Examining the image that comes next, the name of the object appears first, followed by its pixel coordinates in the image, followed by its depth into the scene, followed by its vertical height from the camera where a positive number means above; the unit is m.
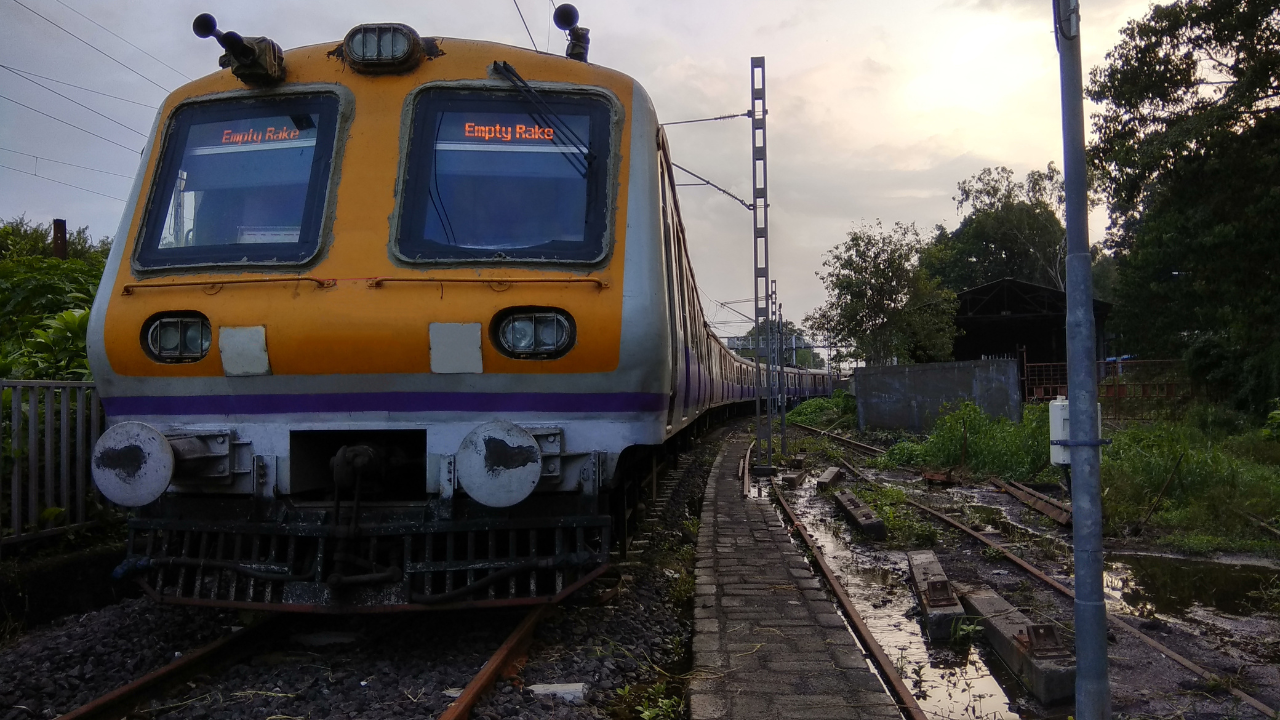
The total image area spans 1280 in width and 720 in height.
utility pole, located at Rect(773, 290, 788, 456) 14.35 -0.14
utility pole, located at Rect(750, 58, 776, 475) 12.87 +2.28
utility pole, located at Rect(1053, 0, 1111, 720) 3.19 -0.17
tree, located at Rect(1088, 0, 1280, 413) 14.29 +3.89
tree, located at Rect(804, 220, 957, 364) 28.55 +2.70
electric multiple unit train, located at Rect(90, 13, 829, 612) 3.96 +0.28
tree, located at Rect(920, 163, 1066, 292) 45.38 +7.86
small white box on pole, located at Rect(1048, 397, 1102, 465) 3.33 -0.15
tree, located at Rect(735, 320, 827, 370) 51.41 +3.13
